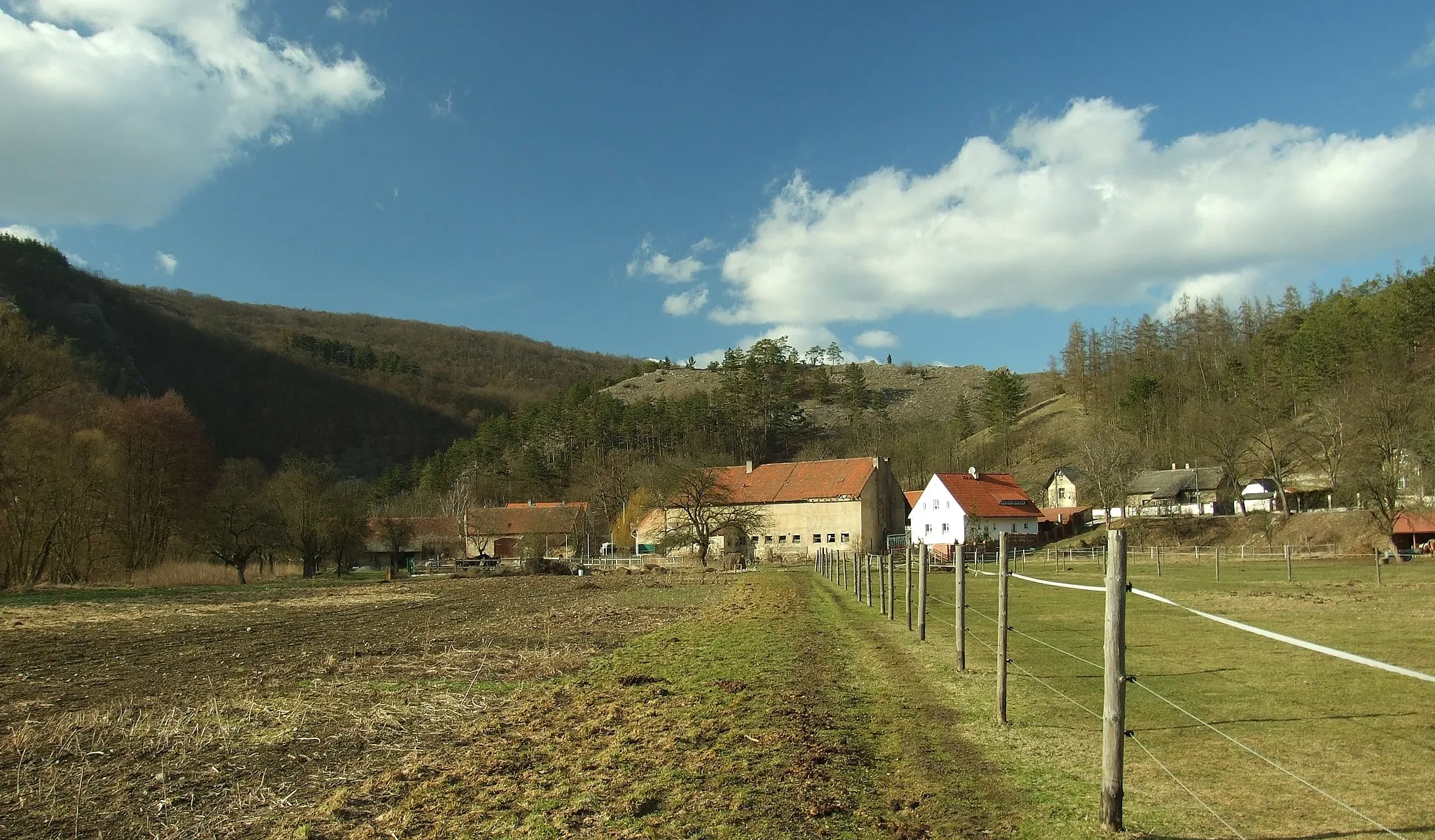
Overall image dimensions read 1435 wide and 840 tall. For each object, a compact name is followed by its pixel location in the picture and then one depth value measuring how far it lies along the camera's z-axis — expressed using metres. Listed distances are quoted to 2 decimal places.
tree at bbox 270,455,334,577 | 58.53
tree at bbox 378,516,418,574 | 67.50
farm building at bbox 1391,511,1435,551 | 52.84
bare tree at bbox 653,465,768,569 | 60.53
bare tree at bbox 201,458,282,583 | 53.81
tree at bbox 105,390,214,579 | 49.50
